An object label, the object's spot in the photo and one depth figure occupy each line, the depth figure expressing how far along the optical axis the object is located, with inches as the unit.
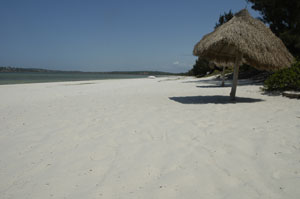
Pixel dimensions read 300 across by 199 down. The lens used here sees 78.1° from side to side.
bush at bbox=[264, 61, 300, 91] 288.7
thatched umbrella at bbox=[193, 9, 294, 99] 231.1
